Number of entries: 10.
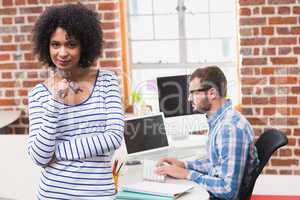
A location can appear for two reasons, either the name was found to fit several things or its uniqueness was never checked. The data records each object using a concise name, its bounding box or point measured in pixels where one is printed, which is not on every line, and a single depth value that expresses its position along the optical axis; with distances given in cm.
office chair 240
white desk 222
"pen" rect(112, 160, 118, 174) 250
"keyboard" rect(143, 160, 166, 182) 244
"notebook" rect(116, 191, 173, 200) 215
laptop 274
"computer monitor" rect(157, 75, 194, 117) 322
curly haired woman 173
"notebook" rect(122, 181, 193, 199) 217
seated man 233
